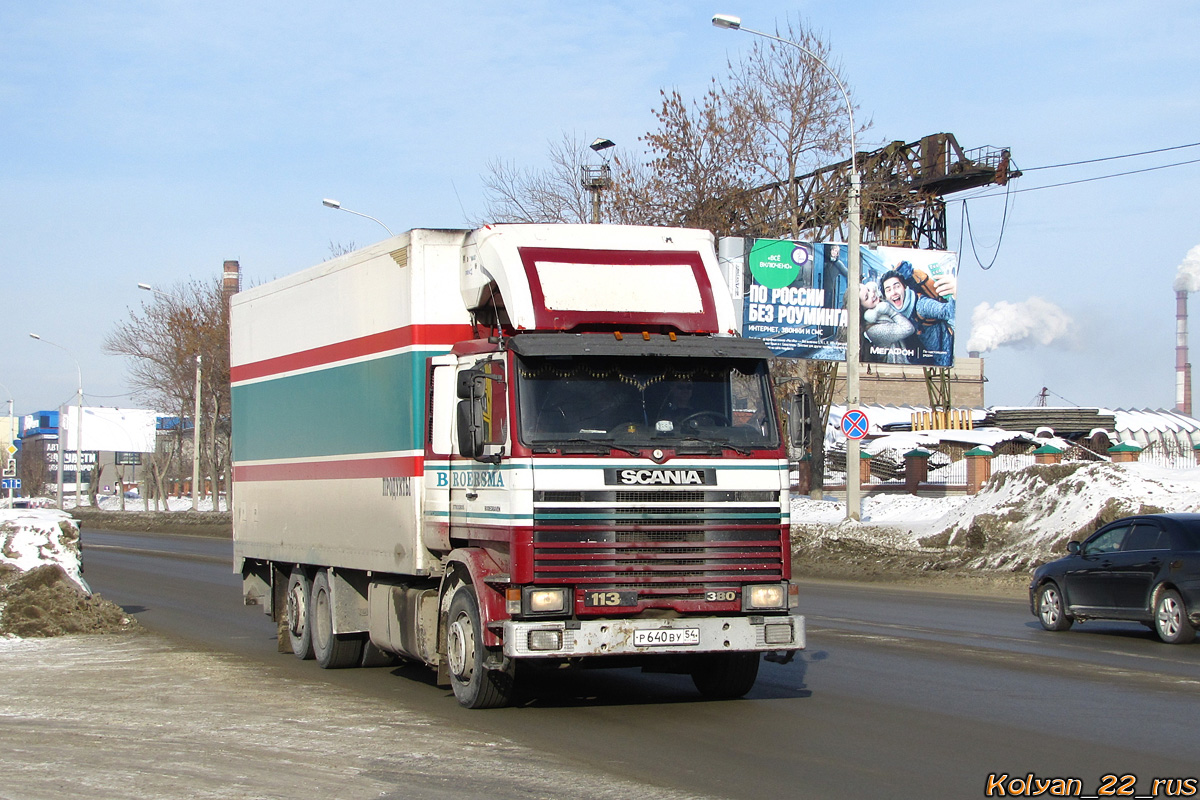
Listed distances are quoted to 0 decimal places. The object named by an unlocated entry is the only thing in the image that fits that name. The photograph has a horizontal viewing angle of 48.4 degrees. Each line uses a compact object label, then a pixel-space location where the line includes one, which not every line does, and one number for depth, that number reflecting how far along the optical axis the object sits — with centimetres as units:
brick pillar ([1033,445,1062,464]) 3953
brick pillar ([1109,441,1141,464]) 4038
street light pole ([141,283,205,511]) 5244
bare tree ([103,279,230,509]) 6384
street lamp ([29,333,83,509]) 6631
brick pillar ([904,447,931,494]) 4112
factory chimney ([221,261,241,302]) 6738
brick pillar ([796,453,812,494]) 4650
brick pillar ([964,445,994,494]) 3988
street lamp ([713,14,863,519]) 2764
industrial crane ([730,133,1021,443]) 4309
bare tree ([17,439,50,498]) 11606
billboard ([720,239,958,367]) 3838
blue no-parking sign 2659
